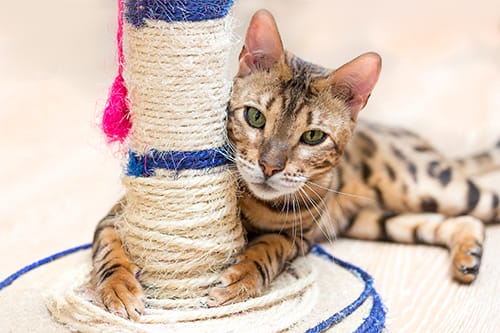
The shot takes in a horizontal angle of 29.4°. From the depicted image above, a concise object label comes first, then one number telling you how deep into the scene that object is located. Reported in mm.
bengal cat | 635
